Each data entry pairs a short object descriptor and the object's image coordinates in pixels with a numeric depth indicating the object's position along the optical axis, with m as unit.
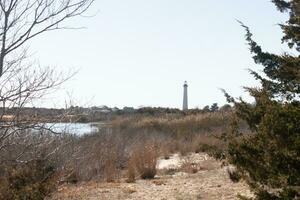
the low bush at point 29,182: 9.06
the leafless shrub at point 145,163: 14.95
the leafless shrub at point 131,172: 14.24
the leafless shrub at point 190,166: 15.61
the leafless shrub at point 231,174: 12.42
